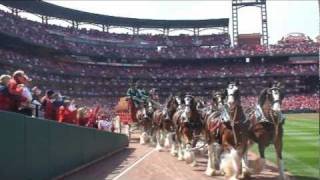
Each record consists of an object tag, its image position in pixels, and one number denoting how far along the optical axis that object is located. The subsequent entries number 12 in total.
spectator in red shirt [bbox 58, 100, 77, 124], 15.39
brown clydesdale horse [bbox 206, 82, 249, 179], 11.49
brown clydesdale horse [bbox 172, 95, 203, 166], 15.98
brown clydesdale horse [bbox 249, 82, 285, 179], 11.67
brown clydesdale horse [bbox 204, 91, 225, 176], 13.28
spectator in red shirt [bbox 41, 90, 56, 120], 14.39
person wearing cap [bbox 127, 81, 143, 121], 27.30
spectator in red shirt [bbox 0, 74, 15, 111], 10.71
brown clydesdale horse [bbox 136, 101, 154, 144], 25.33
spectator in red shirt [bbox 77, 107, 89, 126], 18.81
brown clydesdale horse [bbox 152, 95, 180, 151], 19.56
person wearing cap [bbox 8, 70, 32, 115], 10.78
